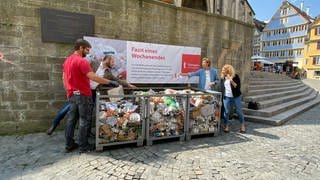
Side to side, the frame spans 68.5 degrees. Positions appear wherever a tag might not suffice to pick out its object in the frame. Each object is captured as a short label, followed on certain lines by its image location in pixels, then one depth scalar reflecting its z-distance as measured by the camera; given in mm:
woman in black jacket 5832
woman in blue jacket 6047
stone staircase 7172
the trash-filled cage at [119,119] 4160
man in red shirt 3926
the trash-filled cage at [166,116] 4613
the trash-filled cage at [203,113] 5109
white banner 5605
